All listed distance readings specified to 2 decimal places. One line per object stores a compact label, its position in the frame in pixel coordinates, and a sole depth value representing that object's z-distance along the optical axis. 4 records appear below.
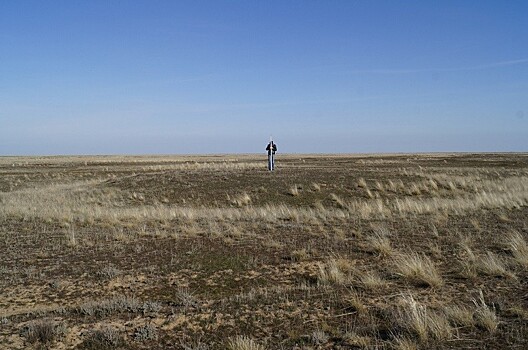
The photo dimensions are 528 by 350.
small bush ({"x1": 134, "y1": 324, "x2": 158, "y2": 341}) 5.99
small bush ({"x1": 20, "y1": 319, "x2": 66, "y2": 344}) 5.93
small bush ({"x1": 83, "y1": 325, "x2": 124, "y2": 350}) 5.80
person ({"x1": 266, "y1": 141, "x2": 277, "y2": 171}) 33.09
